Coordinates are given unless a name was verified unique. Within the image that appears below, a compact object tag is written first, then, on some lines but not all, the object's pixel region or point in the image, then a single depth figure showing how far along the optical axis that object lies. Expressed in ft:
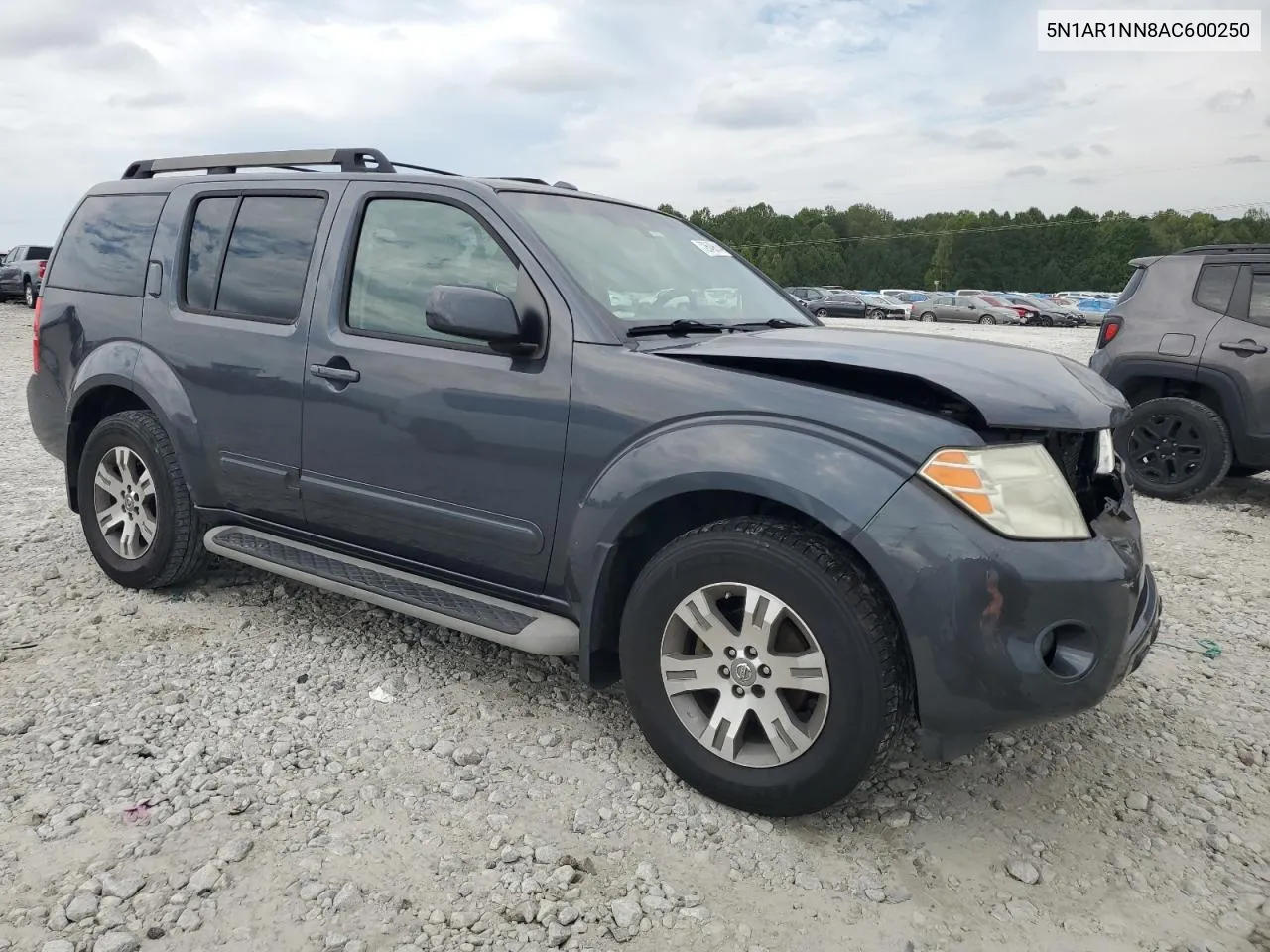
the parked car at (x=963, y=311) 128.98
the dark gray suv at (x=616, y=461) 8.04
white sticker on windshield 13.32
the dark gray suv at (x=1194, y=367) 21.61
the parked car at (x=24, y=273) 88.17
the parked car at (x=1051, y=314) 131.34
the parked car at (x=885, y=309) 135.44
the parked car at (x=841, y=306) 133.20
